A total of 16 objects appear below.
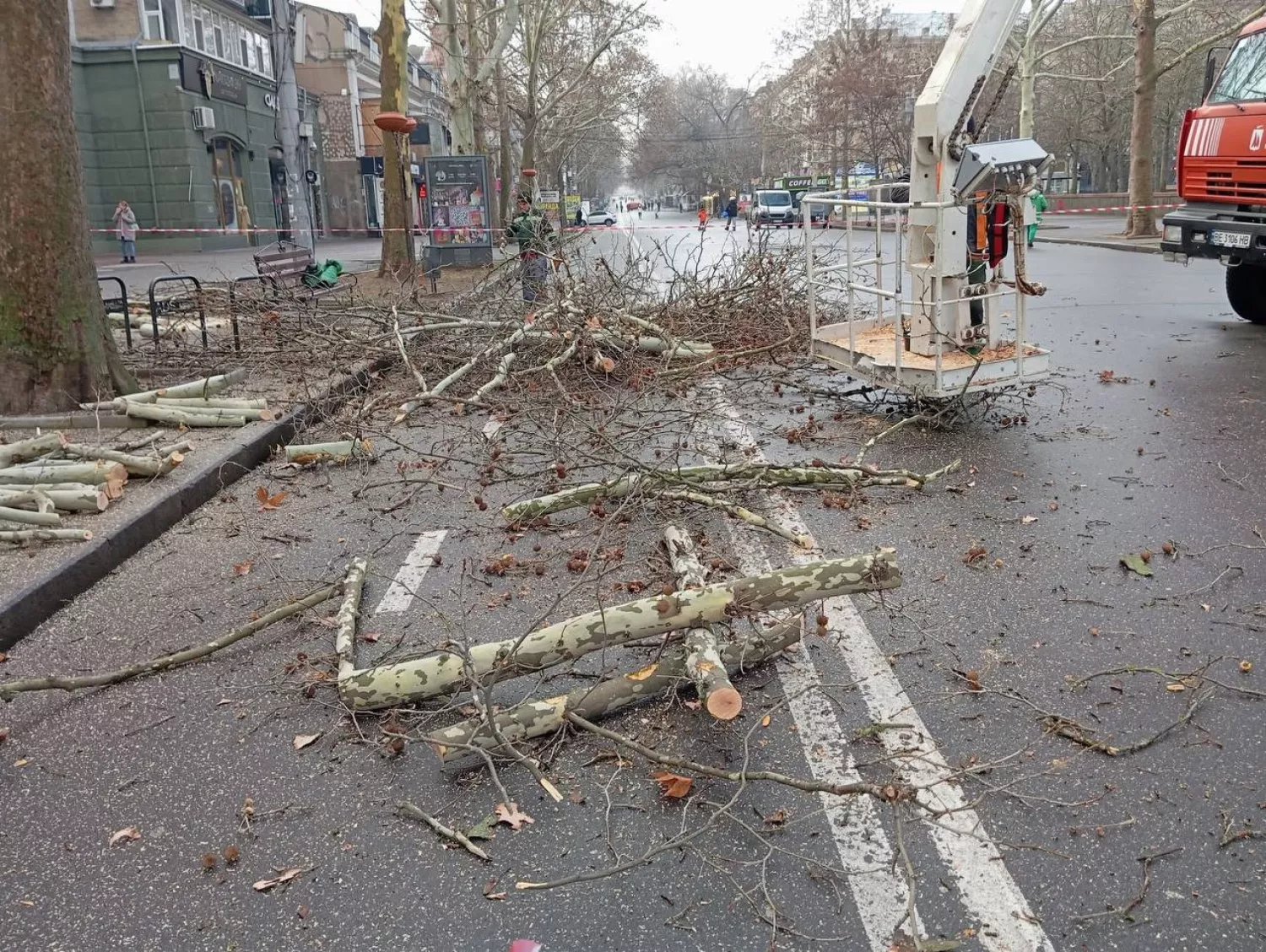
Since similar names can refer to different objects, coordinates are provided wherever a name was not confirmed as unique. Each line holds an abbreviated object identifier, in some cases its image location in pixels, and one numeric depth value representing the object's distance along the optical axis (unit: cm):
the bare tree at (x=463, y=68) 2491
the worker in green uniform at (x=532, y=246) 1136
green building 3278
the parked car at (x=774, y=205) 5477
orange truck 1034
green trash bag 1447
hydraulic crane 692
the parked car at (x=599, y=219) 6438
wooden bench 1135
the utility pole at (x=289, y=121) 1880
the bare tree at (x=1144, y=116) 2597
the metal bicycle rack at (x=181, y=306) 1105
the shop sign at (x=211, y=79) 3362
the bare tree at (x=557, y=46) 3666
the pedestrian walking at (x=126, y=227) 2811
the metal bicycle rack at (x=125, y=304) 1087
